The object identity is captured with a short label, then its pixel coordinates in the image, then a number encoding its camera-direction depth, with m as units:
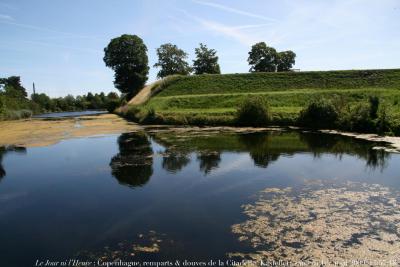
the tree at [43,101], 127.89
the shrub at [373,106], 33.00
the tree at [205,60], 84.25
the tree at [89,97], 149.80
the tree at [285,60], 84.25
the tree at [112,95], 114.41
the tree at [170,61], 85.81
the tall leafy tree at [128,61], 77.69
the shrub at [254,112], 39.91
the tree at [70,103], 140.16
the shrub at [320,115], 36.66
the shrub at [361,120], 32.95
